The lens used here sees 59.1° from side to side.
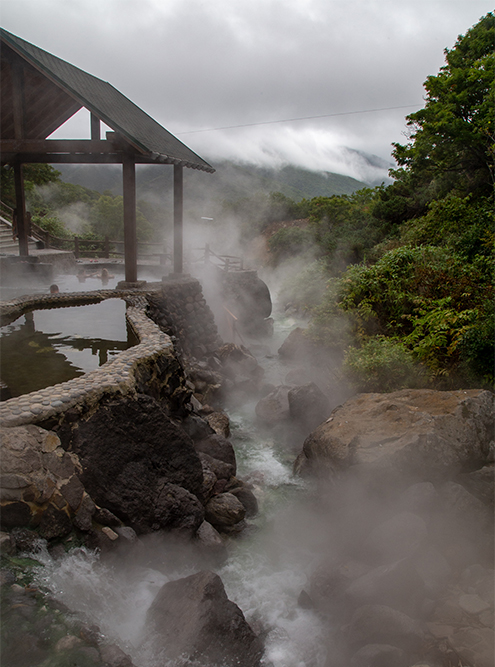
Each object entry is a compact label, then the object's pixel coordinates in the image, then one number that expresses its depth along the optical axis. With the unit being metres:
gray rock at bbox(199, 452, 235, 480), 8.05
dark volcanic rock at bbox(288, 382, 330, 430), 11.17
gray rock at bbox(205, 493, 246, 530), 7.30
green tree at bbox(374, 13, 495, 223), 16.39
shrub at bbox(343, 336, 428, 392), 10.41
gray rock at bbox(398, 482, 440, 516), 7.04
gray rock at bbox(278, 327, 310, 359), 16.09
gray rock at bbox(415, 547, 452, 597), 5.93
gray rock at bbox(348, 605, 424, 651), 5.11
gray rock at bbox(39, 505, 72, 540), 4.87
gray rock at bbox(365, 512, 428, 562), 6.44
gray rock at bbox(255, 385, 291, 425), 11.59
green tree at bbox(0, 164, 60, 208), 26.66
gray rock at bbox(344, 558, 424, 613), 5.69
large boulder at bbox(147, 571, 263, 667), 4.73
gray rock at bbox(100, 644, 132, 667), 4.00
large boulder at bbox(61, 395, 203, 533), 5.72
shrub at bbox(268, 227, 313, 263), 34.12
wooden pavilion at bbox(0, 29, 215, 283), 10.94
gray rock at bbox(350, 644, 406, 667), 4.85
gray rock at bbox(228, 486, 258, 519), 7.96
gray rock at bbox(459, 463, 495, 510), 7.28
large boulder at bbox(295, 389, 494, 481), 7.62
